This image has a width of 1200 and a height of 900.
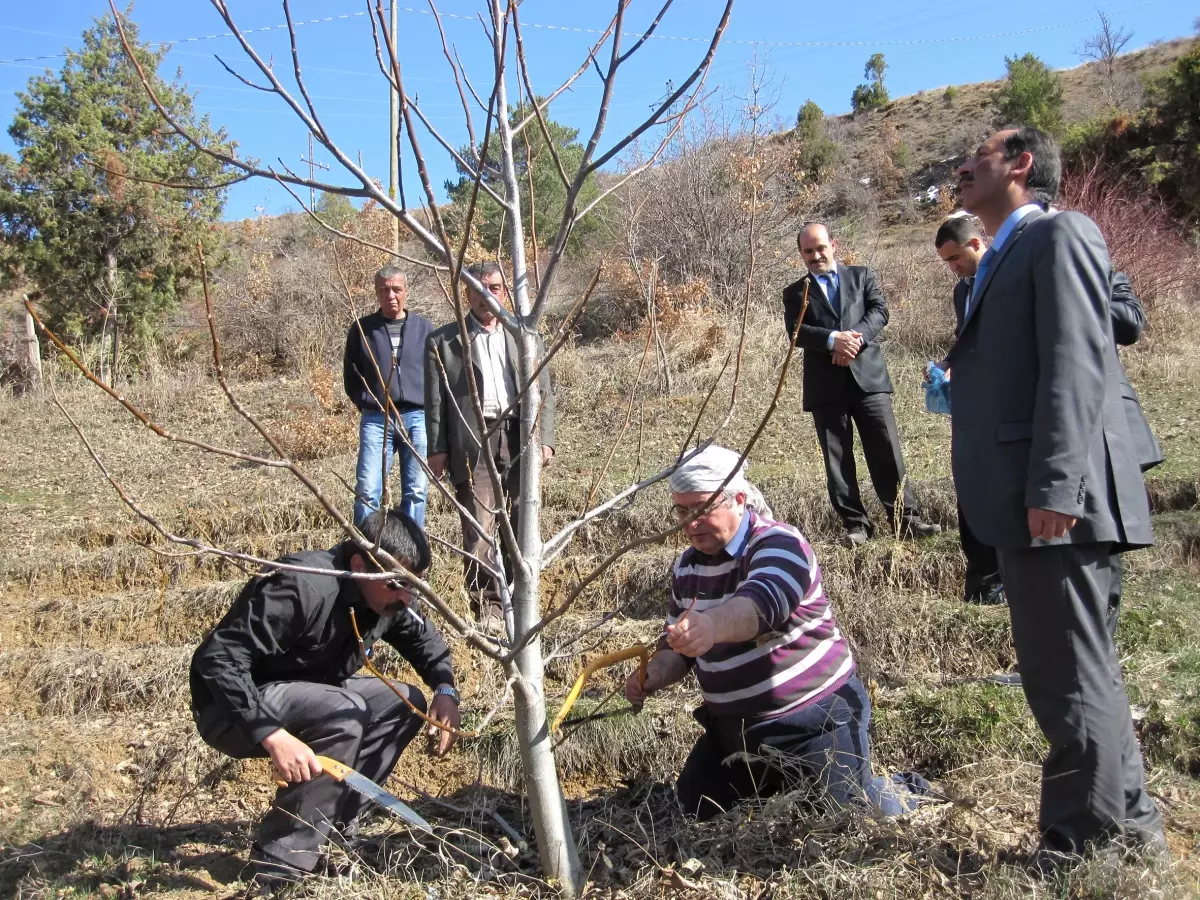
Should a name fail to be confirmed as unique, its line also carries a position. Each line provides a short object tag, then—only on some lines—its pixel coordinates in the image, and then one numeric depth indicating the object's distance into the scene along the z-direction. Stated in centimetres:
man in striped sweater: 265
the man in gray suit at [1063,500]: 215
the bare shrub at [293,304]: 1353
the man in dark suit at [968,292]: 416
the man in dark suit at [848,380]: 504
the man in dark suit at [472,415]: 473
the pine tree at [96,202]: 1399
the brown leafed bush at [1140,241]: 1038
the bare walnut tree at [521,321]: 176
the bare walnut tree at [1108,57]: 2907
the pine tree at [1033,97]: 2428
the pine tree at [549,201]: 1869
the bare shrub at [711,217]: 1368
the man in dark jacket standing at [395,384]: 536
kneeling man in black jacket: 289
